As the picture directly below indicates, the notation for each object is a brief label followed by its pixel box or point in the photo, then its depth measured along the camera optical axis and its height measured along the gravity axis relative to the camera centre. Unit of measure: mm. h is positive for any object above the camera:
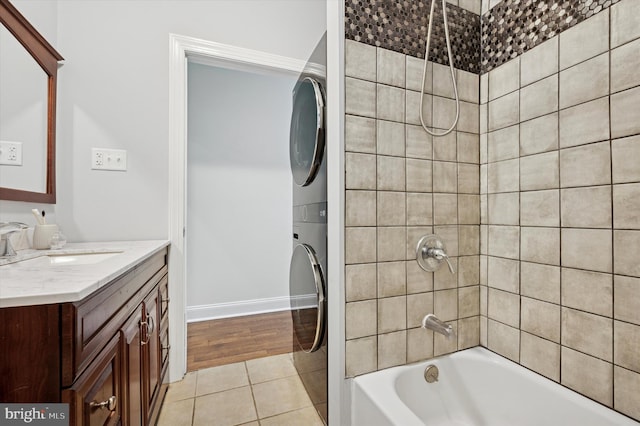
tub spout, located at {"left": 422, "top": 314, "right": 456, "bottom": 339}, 1126 -470
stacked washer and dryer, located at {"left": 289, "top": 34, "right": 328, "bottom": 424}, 1264 -99
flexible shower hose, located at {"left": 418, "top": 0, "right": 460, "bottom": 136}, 1149 +596
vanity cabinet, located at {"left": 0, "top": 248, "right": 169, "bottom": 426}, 552 -329
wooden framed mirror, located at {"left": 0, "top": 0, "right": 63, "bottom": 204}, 1216 +487
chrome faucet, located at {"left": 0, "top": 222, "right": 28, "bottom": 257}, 1009 -101
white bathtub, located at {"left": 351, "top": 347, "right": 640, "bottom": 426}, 955 -700
